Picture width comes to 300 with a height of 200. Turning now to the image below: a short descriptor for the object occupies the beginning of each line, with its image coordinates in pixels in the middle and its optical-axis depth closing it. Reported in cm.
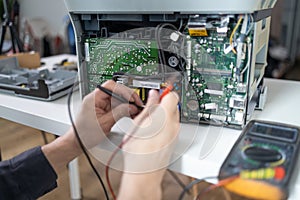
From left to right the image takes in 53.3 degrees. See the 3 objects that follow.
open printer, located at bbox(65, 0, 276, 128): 58
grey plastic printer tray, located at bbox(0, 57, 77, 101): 88
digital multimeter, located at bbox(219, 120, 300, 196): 41
